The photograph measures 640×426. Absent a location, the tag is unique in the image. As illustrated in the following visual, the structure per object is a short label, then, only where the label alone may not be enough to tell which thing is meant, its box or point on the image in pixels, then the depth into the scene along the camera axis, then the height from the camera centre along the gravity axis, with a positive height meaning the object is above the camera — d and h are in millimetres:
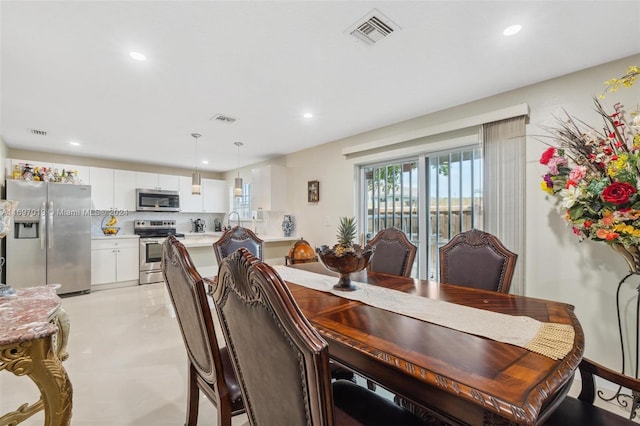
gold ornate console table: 1194 -571
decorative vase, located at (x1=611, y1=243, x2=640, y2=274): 1793 -237
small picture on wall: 4534 +385
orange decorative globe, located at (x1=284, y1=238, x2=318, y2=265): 4246 -552
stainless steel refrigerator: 4172 -324
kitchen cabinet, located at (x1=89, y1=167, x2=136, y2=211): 5211 +484
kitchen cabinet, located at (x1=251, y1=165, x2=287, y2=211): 5062 +484
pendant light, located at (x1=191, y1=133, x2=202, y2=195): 3945 +437
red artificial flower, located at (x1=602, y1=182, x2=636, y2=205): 1626 +136
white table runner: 984 -429
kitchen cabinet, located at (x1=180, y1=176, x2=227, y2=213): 6297 +407
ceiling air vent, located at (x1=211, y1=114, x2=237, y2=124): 3292 +1114
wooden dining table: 711 -431
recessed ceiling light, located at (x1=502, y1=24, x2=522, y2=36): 1763 +1139
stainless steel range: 5375 -607
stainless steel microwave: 5617 +298
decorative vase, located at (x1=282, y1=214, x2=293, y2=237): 5004 -161
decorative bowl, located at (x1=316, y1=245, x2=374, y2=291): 1629 -249
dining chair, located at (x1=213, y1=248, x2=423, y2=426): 601 -306
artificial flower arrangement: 1658 +264
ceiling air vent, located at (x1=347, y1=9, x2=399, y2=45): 1700 +1148
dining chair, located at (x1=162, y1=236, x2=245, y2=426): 1125 -491
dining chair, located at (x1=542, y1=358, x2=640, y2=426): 1056 -734
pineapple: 1674 -116
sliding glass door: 3047 +212
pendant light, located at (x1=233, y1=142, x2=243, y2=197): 4287 +418
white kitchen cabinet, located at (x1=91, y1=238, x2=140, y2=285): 4953 -788
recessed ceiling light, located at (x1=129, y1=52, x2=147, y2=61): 2037 +1123
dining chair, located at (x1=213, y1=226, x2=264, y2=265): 2684 -256
